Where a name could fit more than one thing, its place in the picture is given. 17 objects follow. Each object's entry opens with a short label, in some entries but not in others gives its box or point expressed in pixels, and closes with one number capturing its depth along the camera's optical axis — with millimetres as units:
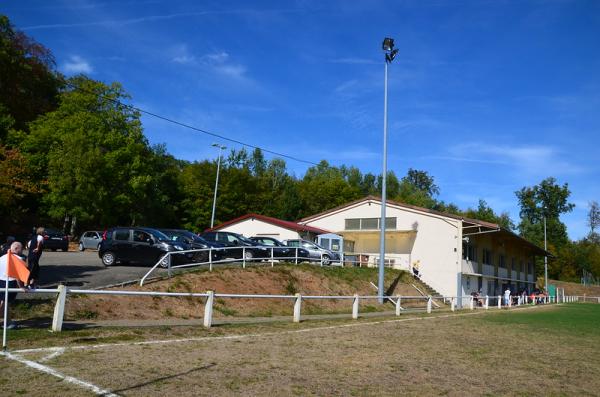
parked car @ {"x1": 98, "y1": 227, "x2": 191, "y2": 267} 20219
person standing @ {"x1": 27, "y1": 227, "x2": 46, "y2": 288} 13141
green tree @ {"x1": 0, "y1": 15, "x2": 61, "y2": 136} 43781
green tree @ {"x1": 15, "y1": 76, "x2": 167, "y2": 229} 41812
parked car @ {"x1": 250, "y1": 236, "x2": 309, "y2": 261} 27389
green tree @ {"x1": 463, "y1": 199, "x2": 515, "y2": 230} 88250
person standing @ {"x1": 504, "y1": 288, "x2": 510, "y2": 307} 34375
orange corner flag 9000
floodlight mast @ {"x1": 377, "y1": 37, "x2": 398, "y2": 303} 24875
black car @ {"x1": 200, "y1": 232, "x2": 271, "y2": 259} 24841
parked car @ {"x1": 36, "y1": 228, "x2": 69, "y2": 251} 31547
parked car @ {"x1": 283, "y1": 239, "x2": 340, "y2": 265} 31594
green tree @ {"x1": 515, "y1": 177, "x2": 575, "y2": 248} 101062
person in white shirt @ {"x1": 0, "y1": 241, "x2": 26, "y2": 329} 9547
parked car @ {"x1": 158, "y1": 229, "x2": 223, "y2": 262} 21484
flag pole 8120
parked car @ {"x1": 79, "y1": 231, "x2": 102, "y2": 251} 35094
